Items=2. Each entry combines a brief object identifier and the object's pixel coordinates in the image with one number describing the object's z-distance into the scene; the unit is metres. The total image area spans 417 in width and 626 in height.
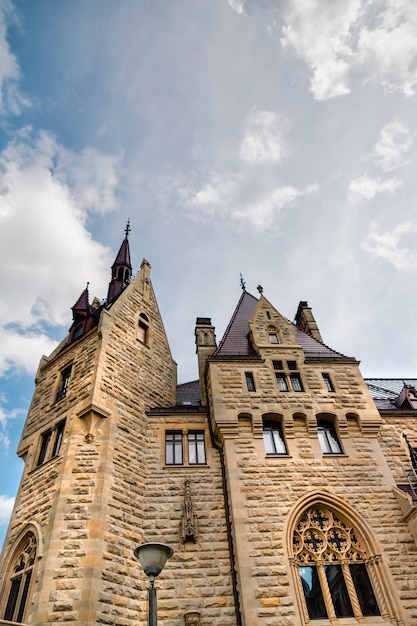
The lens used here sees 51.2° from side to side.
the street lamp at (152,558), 7.07
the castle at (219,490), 11.16
